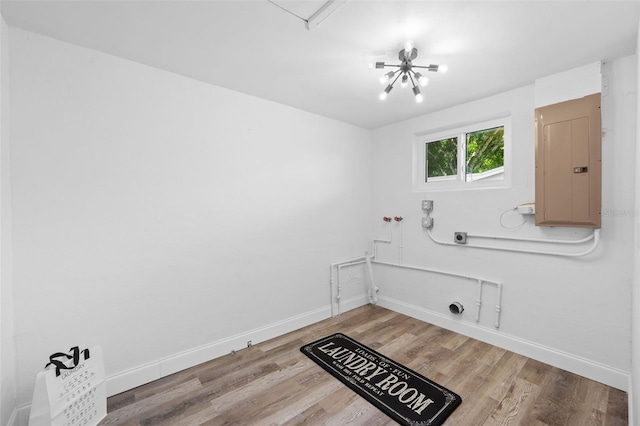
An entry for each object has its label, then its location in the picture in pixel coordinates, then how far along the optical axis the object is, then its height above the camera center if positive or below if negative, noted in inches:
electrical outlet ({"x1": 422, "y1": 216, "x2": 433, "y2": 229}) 123.1 -6.5
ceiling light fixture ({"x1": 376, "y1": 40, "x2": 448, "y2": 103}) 71.3 +39.9
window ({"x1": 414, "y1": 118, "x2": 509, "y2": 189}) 108.7 +23.1
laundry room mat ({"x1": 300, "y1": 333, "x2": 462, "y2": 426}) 69.0 -52.8
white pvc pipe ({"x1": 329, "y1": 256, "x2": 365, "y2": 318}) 131.2 -35.0
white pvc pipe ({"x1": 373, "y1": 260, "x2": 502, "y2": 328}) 102.5 -33.1
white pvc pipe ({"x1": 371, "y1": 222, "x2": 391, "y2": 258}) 147.0 -20.5
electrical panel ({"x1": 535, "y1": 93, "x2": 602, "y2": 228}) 79.7 +13.5
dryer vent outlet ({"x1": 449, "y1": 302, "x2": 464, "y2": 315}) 112.3 -42.5
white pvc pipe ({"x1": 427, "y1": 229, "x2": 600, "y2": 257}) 81.5 -15.7
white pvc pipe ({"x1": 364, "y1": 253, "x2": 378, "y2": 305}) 145.7 -43.3
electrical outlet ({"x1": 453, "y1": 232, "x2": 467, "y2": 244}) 112.7 -12.7
